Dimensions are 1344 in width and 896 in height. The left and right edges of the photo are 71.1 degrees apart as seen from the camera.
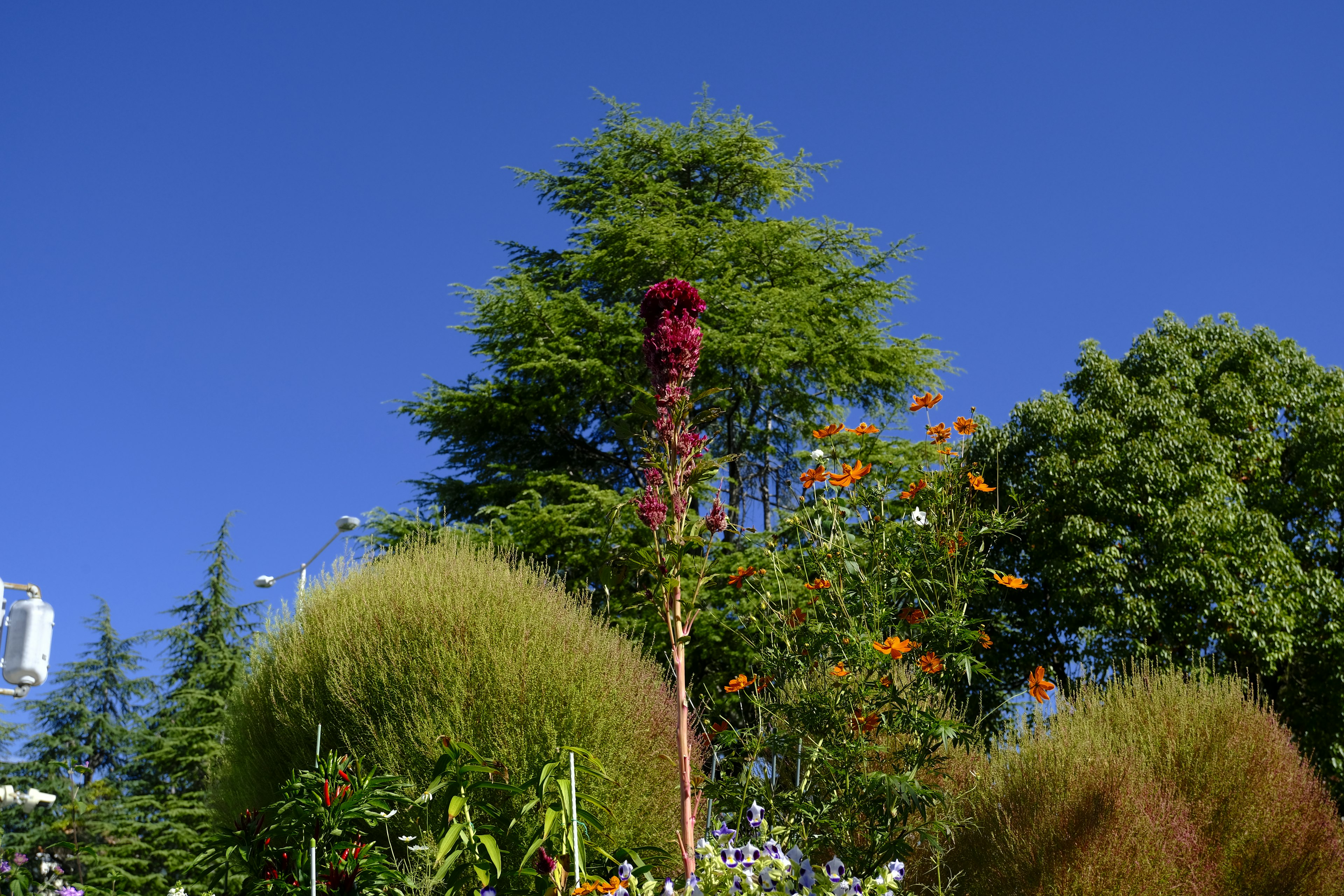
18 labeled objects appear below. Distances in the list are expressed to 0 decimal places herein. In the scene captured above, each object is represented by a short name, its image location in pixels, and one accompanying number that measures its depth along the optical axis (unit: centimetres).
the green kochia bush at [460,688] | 440
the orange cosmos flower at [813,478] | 415
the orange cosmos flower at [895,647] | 352
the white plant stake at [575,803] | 304
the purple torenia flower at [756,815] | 320
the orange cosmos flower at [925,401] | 435
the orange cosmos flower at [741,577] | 402
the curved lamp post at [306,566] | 764
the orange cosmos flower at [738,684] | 420
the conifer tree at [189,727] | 1320
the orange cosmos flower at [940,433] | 420
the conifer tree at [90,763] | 1223
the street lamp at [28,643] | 825
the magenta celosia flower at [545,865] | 280
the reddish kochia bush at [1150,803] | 411
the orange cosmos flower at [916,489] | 420
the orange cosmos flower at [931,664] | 367
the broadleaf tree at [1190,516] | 1101
